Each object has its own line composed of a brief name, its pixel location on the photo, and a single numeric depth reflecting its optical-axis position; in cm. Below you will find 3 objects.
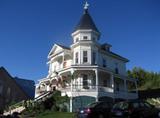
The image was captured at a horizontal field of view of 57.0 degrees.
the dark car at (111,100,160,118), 1013
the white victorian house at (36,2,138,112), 1938
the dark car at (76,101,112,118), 1107
